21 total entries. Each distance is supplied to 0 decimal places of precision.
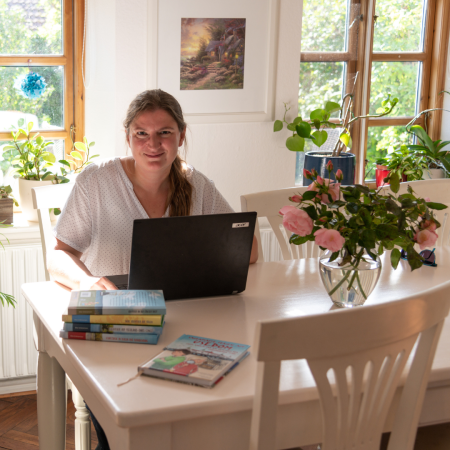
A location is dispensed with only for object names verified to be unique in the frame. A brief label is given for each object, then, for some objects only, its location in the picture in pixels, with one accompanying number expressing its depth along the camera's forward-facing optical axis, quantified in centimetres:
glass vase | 150
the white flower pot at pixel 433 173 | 329
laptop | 145
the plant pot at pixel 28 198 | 260
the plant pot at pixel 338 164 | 285
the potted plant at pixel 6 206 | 255
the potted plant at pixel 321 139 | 285
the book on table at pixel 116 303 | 132
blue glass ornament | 268
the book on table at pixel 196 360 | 115
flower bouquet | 140
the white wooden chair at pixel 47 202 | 201
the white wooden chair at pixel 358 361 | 94
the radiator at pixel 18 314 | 254
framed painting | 261
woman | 190
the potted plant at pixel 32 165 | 262
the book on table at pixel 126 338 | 131
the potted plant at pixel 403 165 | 321
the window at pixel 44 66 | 269
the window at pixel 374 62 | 325
